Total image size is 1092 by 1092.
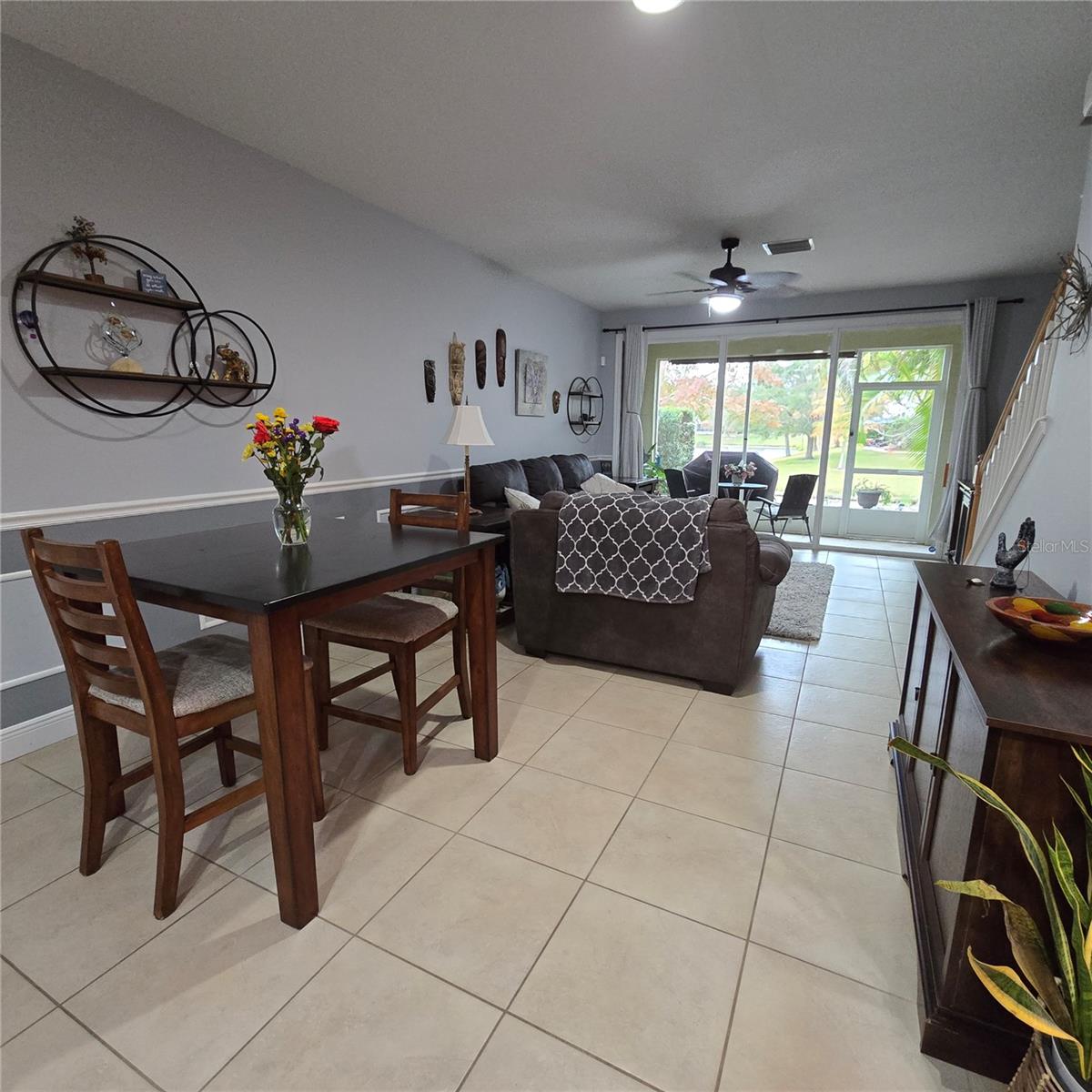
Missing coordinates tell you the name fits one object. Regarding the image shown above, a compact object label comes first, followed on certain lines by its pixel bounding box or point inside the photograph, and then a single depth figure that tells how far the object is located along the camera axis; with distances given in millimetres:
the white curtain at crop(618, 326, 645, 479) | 6887
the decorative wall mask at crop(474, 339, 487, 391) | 4754
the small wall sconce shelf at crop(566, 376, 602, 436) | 6613
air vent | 4091
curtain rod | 5484
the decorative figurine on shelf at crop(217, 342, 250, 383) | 2801
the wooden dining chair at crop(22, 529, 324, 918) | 1311
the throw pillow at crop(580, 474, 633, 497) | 4199
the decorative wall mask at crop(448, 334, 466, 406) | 4434
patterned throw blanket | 2586
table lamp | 4047
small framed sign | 2424
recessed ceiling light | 1788
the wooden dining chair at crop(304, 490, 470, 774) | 2006
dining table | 1339
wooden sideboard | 1021
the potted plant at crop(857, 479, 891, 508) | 6770
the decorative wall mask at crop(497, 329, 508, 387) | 5047
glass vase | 1878
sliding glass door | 6352
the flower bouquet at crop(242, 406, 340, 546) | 1815
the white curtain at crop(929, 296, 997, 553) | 5312
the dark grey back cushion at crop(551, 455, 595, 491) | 5820
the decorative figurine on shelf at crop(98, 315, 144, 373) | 2359
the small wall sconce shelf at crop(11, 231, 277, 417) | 2143
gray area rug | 3637
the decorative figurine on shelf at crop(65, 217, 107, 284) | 2234
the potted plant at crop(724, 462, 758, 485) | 6699
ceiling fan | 4141
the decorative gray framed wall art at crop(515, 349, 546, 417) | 5418
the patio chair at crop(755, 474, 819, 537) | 5977
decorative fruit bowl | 1292
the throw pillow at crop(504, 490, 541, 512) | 3207
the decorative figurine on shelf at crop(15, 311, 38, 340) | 2111
